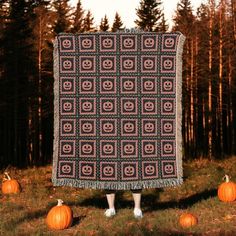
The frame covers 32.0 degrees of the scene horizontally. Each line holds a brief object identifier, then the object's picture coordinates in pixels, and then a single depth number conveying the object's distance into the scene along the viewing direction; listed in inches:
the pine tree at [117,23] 2105.3
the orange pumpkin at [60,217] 300.5
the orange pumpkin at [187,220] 298.2
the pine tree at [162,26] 1256.2
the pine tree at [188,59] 1056.8
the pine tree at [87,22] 1651.7
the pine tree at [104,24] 2100.6
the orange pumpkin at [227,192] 375.6
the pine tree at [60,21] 1077.8
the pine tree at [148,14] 1222.3
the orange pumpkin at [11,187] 441.7
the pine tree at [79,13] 1656.7
